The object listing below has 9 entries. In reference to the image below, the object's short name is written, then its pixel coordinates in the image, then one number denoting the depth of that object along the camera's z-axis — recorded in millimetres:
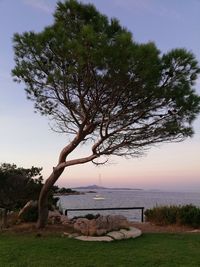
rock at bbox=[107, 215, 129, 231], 5834
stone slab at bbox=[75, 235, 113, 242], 5240
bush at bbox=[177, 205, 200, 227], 7080
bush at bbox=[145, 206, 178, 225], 7271
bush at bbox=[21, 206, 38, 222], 6634
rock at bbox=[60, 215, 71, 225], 6604
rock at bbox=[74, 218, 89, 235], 5627
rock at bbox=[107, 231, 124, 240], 5344
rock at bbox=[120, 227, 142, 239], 5493
